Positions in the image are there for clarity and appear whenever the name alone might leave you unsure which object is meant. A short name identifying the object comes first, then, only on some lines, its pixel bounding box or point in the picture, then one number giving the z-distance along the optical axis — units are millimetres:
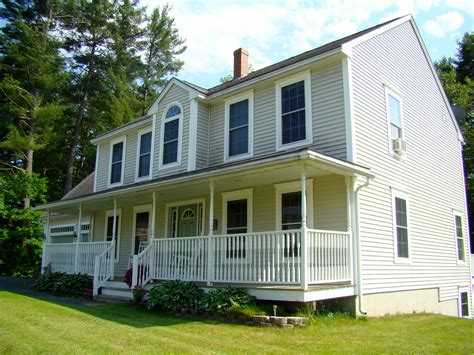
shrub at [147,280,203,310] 9992
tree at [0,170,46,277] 25062
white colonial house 9844
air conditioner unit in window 12477
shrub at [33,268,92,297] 14008
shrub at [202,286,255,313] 9070
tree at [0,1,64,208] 26547
